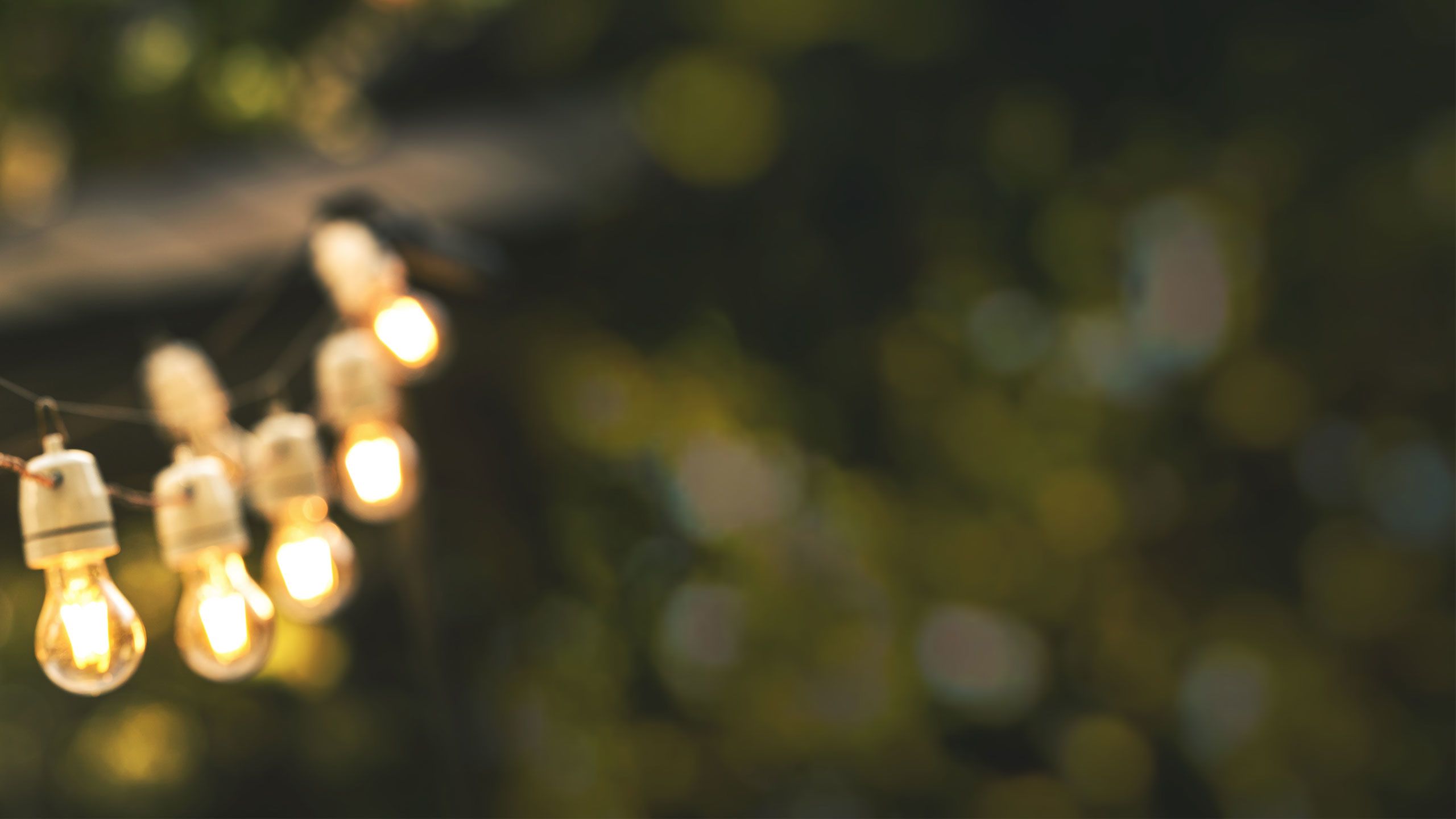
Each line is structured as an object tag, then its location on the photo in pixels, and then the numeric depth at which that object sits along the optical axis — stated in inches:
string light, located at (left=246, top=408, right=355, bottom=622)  63.1
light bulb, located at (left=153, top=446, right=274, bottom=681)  57.6
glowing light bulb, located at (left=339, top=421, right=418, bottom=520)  67.7
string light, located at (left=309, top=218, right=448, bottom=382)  69.2
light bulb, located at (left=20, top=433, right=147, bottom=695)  54.9
